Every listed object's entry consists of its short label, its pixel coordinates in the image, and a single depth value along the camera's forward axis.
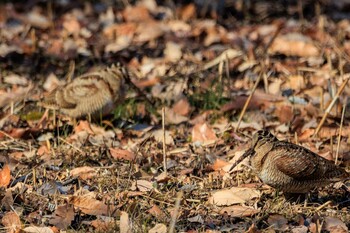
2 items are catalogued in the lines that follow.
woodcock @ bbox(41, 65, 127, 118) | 14.35
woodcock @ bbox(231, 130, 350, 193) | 10.51
